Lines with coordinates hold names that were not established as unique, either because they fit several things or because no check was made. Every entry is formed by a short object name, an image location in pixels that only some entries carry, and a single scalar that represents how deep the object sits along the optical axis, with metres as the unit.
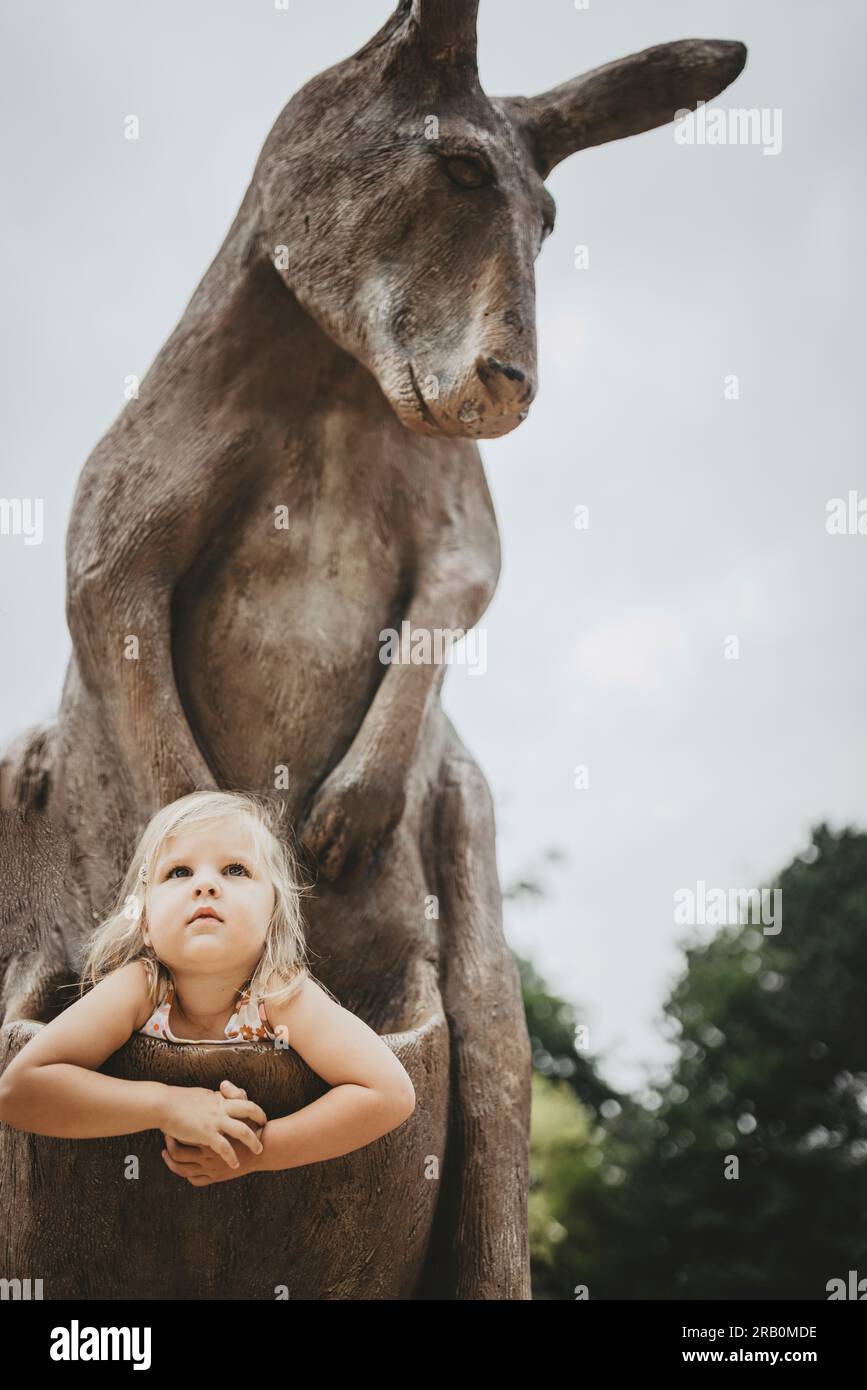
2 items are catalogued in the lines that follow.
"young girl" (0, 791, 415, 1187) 2.05
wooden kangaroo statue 2.84
